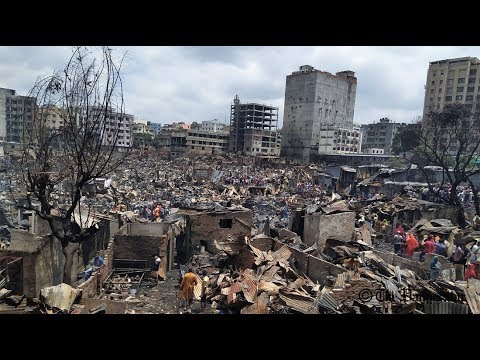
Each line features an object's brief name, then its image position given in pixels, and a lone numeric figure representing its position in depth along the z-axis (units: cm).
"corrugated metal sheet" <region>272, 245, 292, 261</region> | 1062
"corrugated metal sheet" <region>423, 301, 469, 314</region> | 669
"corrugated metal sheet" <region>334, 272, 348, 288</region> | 872
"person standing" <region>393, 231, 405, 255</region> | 1359
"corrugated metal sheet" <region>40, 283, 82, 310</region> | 707
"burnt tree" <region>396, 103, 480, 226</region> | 1812
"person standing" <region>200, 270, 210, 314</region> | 879
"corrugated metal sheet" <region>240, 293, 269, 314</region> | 778
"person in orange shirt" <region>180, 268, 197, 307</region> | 884
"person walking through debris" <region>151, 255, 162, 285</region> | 1059
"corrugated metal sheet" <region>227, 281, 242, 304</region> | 818
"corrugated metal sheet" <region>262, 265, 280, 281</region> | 945
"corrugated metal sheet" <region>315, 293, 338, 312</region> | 724
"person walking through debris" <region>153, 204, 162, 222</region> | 1712
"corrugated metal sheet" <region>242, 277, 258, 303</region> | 803
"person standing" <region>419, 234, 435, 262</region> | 1214
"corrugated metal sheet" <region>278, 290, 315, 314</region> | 764
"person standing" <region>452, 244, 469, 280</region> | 1009
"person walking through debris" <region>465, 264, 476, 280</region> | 982
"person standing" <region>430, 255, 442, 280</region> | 957
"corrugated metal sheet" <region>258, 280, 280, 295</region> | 850
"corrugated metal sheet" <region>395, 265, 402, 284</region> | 925
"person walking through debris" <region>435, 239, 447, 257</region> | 1251
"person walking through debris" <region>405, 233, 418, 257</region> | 1277
